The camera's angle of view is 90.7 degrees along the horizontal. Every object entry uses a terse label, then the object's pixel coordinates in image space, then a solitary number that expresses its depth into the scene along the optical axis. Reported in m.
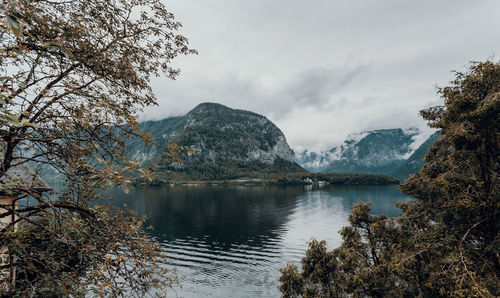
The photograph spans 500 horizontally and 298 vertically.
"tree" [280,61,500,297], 12.67
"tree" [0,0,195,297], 4.72
